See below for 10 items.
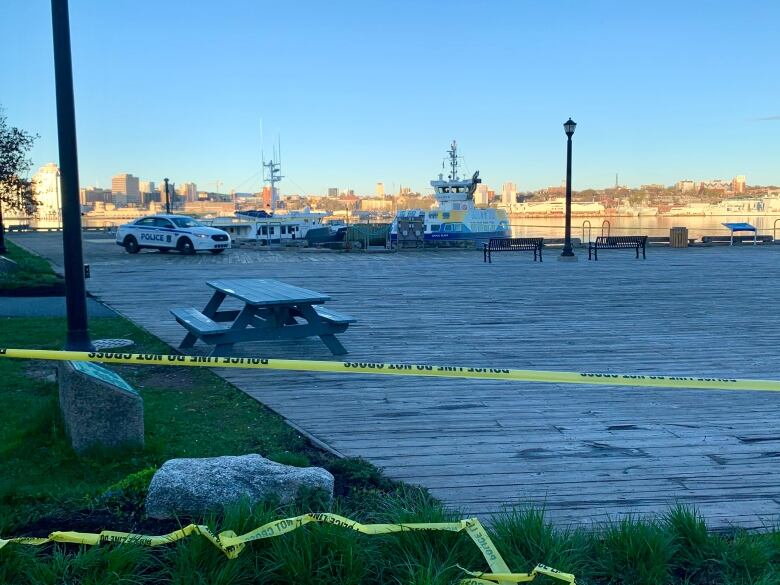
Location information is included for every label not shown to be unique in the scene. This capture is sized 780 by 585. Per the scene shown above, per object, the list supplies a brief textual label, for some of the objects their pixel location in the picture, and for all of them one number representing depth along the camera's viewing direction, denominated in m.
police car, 29.73
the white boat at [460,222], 42.34
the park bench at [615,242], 26.83
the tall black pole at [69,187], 5.68
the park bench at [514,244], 25.94
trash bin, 32.62
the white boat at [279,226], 48.53
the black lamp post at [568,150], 23.98
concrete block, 4.81
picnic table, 7.98
